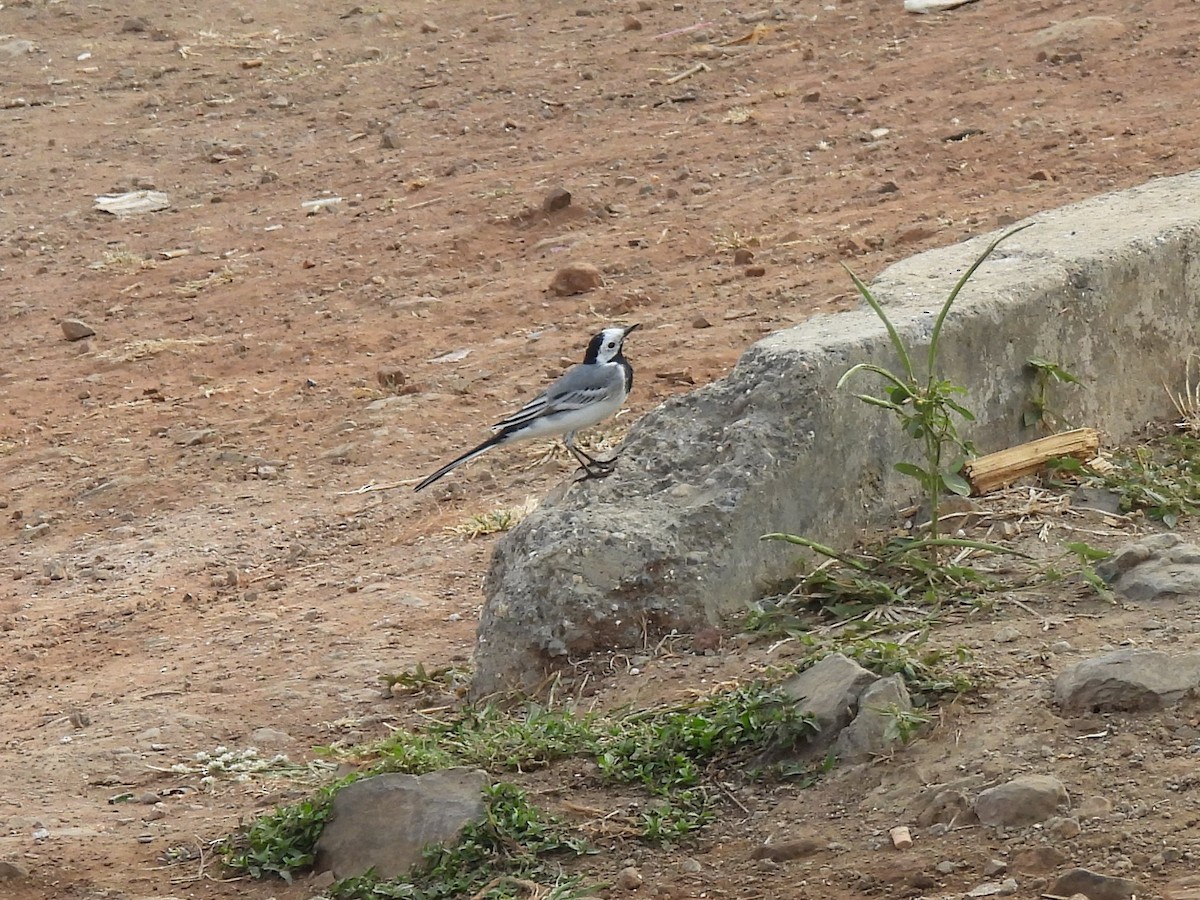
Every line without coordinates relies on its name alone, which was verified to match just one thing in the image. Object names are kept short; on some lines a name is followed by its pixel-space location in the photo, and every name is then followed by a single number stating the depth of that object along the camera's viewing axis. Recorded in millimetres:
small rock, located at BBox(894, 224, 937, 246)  16141
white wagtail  11430
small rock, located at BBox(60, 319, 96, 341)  18687
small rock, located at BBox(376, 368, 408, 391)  15977
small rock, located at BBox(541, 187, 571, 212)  19109
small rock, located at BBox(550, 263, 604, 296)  17125
